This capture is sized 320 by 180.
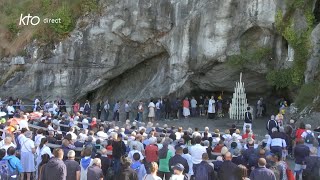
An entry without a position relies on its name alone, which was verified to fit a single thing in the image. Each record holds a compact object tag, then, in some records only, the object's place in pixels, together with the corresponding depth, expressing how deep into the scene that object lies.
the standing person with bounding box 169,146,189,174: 11.87
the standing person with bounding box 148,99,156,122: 26.98
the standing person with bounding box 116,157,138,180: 10.12
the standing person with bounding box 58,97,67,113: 28.67
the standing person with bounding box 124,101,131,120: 27.76
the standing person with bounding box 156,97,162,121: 27.19
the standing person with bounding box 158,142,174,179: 12.77
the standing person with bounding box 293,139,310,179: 13.44
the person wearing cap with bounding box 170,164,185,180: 9.73
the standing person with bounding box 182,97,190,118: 27.10
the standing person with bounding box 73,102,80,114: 27.90
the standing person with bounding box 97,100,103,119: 28.39
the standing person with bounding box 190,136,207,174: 12.96
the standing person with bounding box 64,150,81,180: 10.88
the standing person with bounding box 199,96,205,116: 28.31
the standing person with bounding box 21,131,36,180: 13.38
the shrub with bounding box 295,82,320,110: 22.23
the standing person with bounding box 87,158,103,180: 10.42
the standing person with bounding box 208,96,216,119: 26.93
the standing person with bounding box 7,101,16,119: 24.58
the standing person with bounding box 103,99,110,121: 27.94
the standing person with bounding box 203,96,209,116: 28.05
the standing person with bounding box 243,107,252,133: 21.95
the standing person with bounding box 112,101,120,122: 27.54
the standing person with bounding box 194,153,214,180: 11.05
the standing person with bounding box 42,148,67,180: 10.37
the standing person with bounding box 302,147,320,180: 11.87
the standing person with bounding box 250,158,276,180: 10.16
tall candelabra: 25.22
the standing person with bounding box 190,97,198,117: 27.55
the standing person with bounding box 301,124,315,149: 15.33
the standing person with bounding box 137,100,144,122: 27.03
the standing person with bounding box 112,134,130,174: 13.41
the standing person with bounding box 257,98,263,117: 27.66
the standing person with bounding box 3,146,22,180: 11.30
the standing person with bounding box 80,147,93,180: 11.57
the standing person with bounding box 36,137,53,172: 12.68
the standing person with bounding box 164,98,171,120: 27.38
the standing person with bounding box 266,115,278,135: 18.37
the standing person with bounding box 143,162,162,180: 9.61
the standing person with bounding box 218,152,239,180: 10.94
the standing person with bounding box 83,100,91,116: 27.64
